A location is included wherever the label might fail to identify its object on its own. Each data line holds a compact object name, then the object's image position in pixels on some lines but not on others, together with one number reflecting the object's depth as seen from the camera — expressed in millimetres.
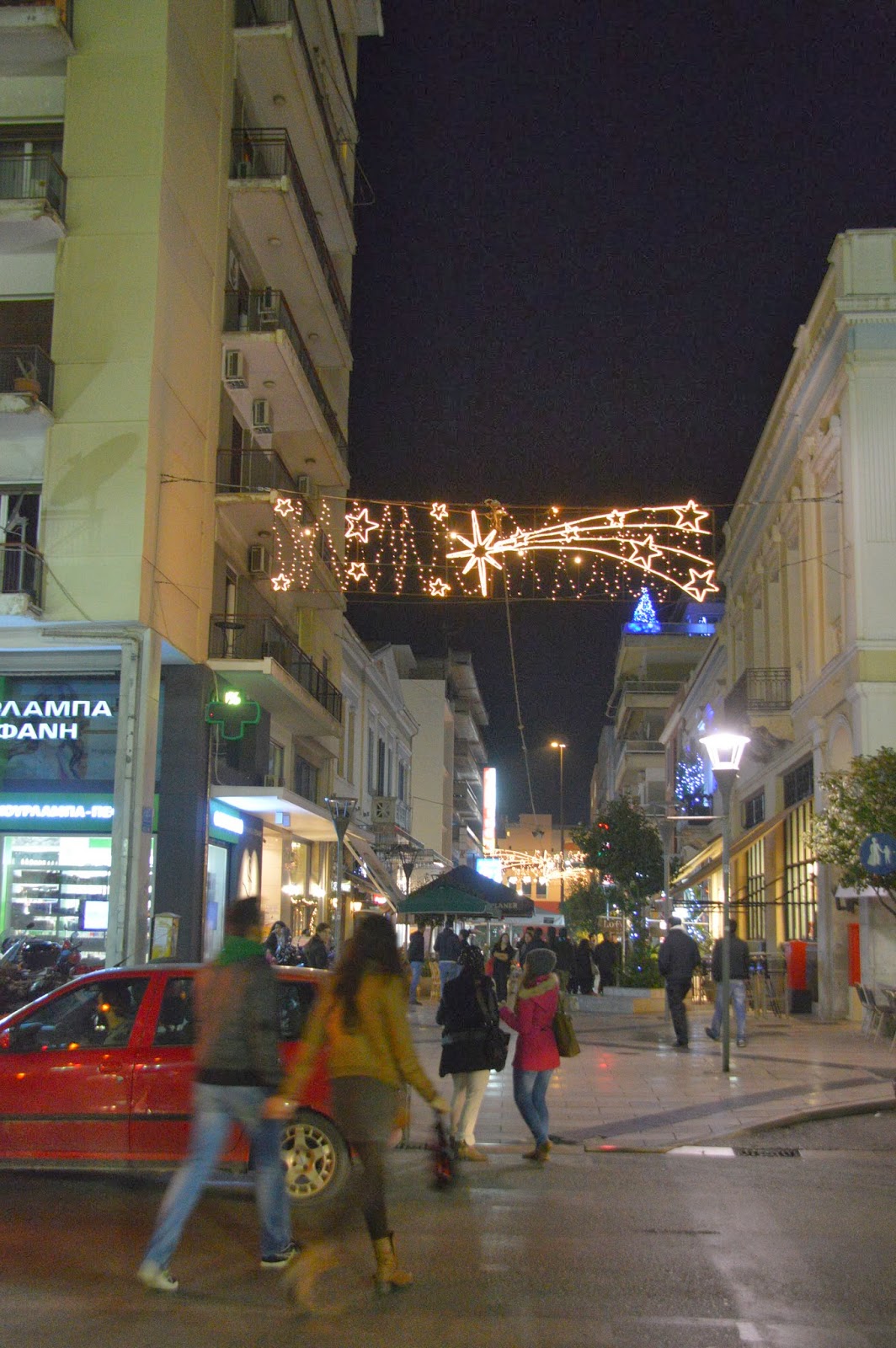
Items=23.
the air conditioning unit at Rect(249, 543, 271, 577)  24734
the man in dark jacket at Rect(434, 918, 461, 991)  26109
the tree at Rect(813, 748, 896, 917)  19453
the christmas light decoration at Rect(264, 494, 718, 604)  16875
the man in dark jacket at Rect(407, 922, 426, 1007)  28094
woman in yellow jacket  6219
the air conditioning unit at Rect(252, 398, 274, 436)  23859
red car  8359
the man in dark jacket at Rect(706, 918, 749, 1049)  19031
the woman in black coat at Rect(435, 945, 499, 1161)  10562
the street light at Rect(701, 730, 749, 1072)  16047
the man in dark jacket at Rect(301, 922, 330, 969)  22328
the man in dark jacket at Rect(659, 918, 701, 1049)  19250
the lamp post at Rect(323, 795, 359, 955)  21109
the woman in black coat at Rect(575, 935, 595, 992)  29850
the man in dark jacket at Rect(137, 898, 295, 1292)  6238
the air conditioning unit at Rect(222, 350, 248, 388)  22016
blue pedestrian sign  16250
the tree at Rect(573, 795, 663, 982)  47844
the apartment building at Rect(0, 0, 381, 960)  18125
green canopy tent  23266
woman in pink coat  10414
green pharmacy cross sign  20469
